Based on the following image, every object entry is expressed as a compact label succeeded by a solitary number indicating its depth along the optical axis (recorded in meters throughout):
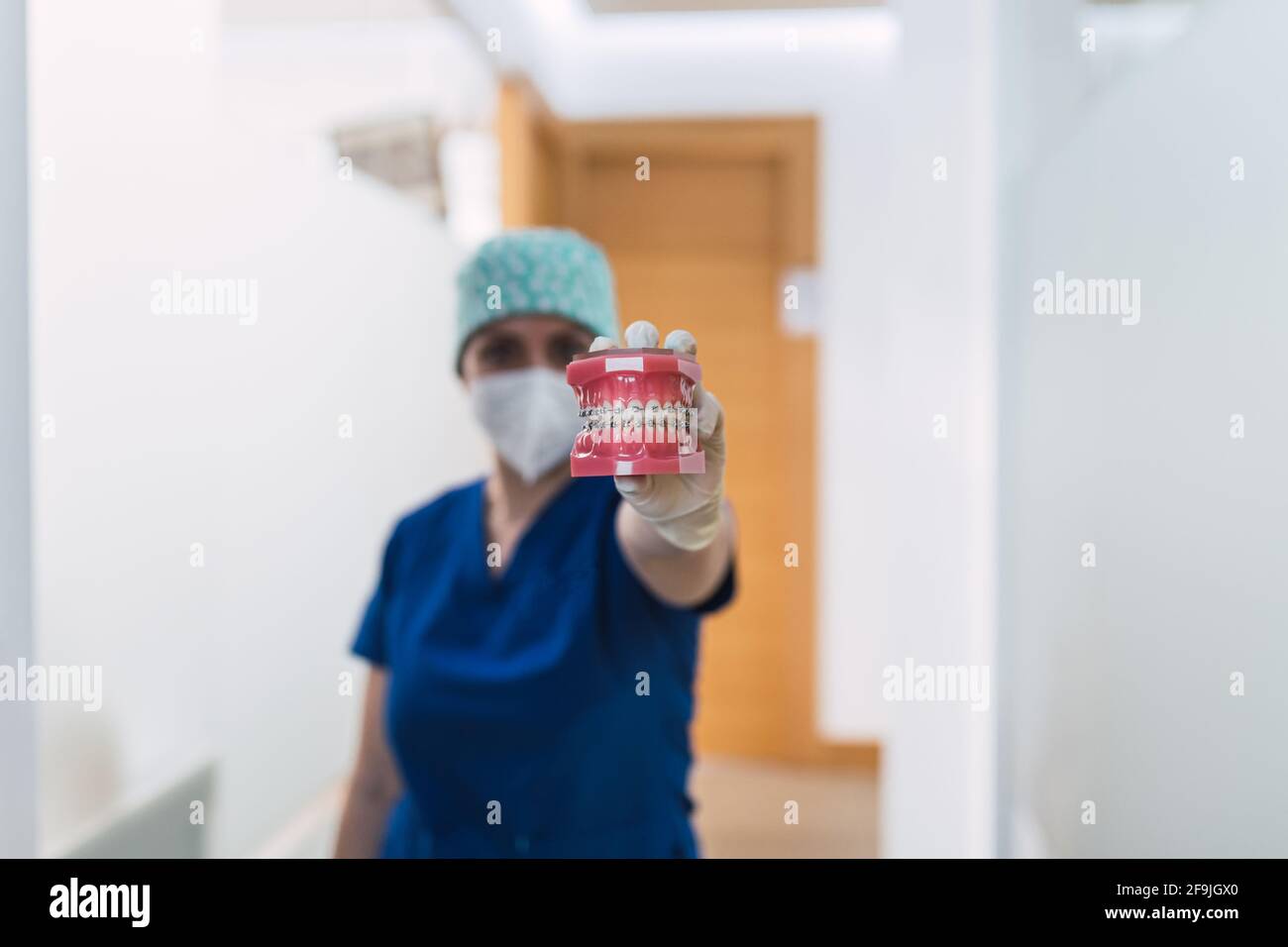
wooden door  2.94
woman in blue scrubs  0.92
